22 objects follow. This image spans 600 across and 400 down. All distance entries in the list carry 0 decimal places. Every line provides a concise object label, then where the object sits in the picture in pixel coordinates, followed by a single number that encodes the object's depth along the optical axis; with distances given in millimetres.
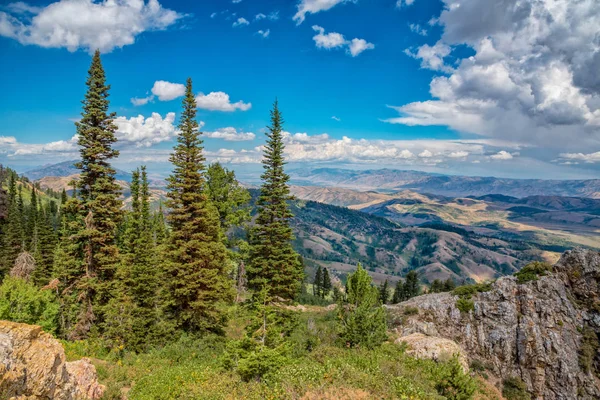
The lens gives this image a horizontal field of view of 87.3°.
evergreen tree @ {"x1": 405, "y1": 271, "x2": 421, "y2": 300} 119294
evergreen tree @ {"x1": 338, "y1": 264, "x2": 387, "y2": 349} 19859
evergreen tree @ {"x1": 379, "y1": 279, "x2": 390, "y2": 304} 116062
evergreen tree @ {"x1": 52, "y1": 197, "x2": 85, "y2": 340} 24625
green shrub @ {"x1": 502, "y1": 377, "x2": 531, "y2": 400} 29891
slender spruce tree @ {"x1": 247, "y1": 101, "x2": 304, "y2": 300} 29344
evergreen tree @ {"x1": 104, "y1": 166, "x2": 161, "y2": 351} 23094
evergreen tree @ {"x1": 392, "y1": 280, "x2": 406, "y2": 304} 118031
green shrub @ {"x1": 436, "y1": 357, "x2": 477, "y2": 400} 15254
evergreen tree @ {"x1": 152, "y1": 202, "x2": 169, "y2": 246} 53047
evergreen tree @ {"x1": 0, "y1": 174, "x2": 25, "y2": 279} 65688
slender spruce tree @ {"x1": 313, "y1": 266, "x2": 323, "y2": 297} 145975
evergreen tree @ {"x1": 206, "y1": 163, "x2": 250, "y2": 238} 35562
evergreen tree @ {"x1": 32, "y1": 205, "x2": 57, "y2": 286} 57688
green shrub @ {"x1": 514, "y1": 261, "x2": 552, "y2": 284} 37062
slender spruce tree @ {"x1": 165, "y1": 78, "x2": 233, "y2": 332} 24750
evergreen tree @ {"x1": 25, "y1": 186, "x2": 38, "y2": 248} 71550
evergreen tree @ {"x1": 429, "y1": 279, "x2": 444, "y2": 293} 102381
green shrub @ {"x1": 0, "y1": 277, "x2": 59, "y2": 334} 20812
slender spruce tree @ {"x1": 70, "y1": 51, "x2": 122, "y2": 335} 24844
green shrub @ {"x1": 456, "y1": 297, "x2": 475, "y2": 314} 36031
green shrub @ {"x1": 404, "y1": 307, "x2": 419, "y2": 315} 37000
